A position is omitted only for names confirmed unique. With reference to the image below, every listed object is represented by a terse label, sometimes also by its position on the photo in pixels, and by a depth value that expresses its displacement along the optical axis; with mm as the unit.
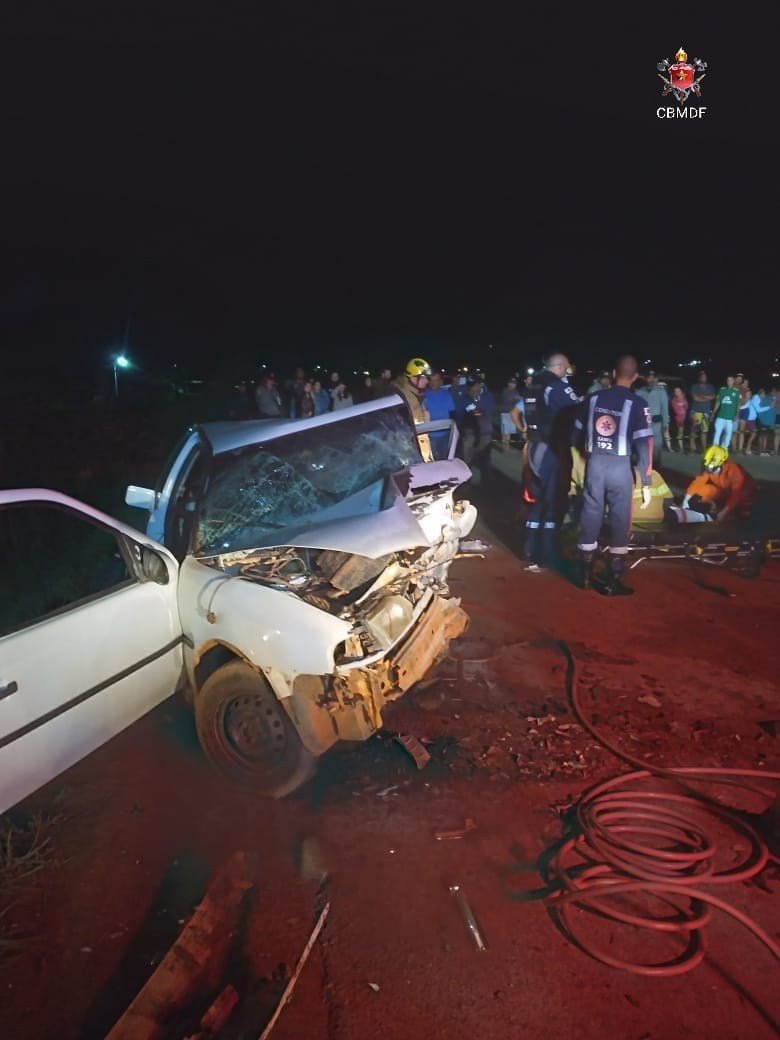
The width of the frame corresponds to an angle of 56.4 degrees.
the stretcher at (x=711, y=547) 7176
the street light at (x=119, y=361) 18938
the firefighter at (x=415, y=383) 7910
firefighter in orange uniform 7766
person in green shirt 12641
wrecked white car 3221
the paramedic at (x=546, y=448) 7414
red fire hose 2801
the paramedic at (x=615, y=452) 6512
